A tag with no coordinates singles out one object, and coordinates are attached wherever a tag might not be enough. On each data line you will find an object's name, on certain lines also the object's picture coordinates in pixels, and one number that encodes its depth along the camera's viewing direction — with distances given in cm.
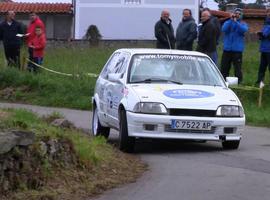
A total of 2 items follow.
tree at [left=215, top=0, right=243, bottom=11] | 8740
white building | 6150
